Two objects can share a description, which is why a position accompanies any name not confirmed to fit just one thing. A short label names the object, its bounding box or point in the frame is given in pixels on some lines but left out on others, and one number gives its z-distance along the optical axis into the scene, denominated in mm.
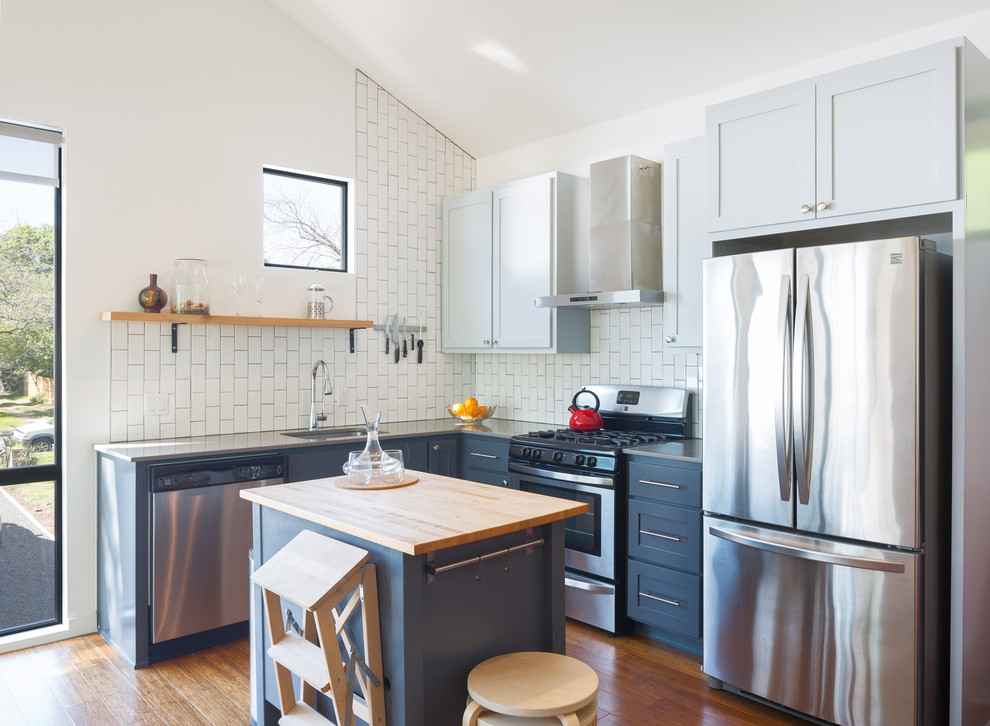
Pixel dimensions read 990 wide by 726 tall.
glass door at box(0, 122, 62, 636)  3502
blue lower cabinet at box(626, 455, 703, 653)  3238
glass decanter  2566
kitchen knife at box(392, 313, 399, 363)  4855
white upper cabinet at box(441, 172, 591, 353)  4301
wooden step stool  1925
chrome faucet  4309
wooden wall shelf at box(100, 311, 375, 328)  3531
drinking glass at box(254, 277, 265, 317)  4082
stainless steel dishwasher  3299
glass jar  3758
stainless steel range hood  3807
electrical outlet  3809
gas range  3518
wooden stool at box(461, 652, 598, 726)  1813
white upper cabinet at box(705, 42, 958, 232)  2488
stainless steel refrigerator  2439
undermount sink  4172
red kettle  4074
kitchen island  1942
